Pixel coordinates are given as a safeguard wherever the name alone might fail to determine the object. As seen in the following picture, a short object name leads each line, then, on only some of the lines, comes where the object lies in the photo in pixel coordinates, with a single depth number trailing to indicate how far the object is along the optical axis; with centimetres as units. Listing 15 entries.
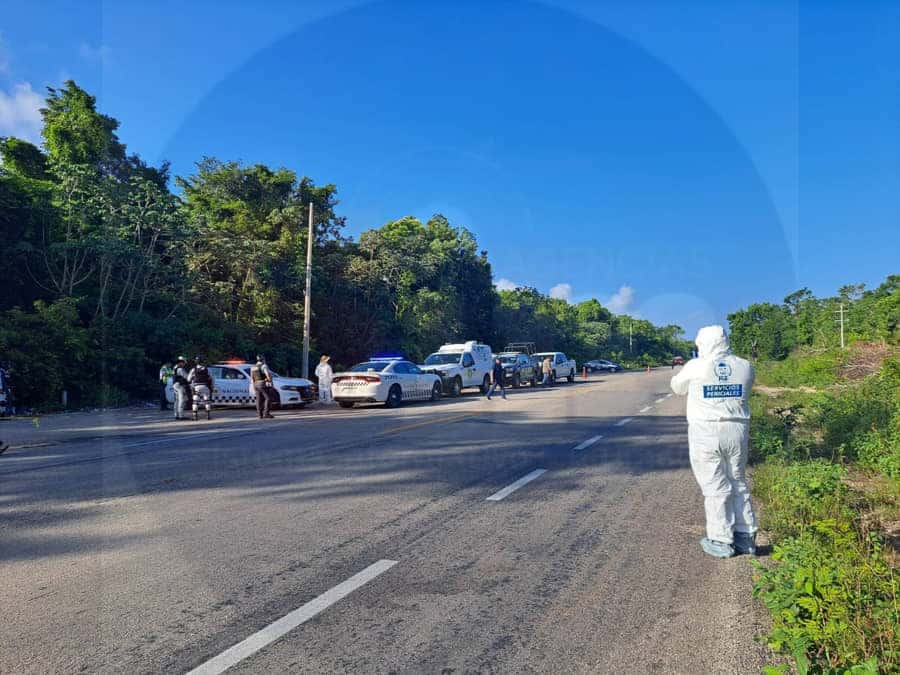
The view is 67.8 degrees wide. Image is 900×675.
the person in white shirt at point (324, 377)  2259
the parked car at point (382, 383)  2031
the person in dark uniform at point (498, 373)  2443
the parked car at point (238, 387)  2102
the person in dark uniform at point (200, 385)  1778
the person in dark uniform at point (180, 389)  1750
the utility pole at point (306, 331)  2620
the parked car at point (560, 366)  3781
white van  2634
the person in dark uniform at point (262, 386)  1781
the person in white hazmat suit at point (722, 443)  510
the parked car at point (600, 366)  7562
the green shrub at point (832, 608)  334
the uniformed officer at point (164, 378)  2073
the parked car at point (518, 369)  3328
